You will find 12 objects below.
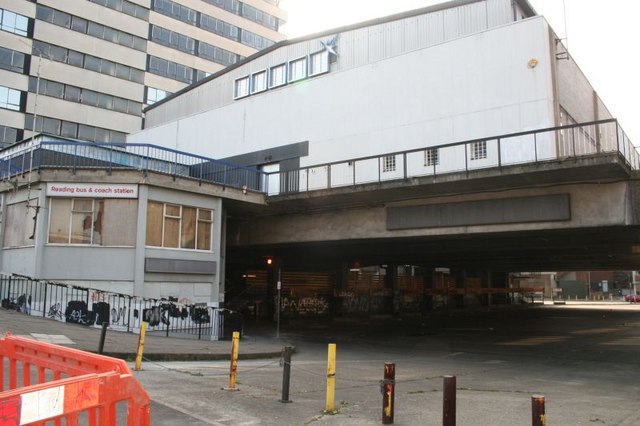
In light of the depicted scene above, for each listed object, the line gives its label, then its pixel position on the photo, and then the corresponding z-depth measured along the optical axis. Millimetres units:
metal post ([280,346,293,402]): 8945
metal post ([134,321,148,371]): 11403
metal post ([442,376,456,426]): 6605
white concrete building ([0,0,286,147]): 49062
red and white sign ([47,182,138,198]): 19781
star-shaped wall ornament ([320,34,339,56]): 27234
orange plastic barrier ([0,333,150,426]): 3529
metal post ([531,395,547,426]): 5496
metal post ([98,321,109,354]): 11525
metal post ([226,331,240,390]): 9742
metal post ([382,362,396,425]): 7504
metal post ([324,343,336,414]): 8094
